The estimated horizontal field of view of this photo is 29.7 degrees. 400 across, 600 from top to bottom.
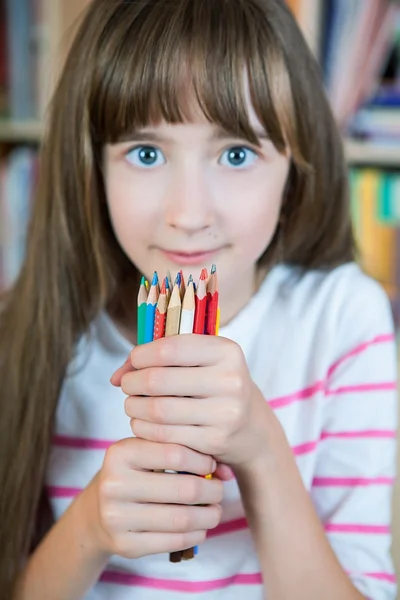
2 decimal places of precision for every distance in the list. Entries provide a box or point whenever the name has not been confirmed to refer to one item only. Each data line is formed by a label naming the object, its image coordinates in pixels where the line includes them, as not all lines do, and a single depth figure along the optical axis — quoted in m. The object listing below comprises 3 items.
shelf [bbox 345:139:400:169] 1.36
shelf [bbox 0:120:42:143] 1.65
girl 0.59
